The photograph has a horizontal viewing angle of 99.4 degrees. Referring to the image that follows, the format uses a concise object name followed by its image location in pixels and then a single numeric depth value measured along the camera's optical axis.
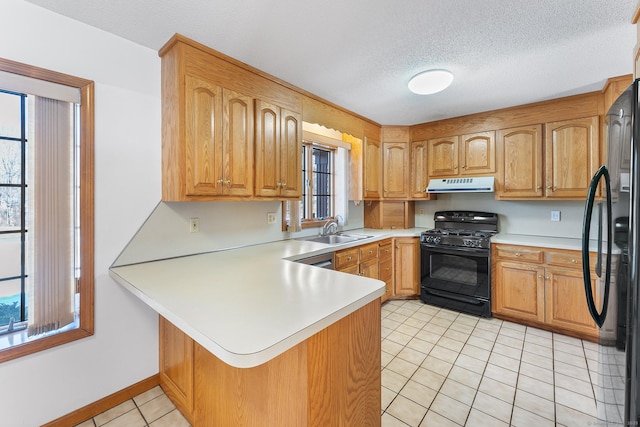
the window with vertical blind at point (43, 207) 1.45
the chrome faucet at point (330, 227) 3.17
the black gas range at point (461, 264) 2.92
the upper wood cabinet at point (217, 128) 1.75
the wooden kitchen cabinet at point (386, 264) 3.18
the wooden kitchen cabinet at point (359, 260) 2.54
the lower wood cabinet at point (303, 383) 0.96
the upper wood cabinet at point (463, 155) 3.18
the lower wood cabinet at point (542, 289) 2.50
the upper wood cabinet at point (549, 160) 2.64
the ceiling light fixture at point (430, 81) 2.13
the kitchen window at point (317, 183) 3.18
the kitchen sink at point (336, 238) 3.10
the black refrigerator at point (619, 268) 0.90
